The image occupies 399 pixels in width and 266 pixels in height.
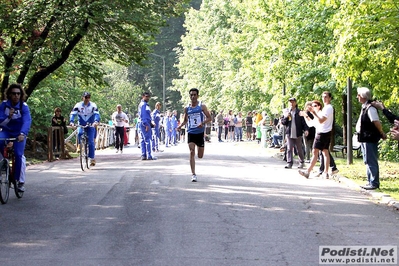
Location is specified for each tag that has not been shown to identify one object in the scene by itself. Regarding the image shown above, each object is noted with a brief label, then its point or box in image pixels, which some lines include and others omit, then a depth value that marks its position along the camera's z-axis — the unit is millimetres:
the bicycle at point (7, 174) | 10752
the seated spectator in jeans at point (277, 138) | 30061
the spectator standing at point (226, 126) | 47806
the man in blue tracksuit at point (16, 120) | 11195
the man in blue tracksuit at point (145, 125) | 21422
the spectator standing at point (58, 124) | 22953
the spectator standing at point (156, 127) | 28133
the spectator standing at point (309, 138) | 15774
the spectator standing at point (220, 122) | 46125
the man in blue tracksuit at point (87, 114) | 17062
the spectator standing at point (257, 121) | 37969
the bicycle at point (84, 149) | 16938
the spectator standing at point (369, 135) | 12445
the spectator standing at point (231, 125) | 46656
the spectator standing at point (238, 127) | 45719
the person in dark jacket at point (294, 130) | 17750
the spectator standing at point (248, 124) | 46469
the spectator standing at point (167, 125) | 36019
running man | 14039
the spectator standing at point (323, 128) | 14625
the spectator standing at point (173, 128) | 38719
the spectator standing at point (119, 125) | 27062
